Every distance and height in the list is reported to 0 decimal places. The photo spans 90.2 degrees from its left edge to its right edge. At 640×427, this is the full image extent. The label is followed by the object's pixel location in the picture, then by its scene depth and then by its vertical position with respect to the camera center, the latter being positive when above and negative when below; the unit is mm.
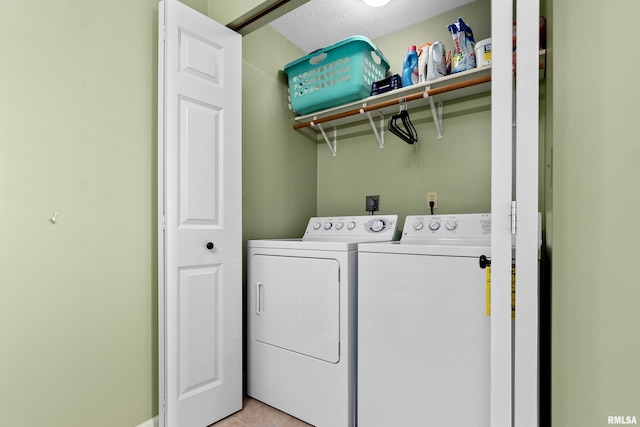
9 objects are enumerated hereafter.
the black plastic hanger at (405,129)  2067 +588
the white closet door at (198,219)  1565 -24
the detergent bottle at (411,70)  2074 +941
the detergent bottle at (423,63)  1996 +957
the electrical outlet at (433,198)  2191 +114
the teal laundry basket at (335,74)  2090 +979
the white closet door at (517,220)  877 -13
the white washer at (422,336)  1274 -531
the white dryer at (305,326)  1616 -618
